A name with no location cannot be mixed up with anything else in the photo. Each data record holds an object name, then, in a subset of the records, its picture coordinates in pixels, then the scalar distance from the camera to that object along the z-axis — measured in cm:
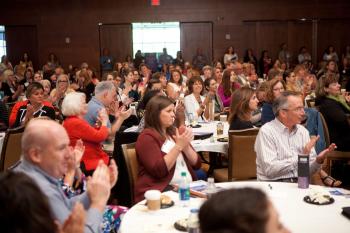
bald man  250
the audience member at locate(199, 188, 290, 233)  158
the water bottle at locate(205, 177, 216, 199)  335
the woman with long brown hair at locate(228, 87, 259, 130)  533
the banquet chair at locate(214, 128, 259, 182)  486
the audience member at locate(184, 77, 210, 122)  724
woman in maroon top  381
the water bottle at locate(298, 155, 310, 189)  348
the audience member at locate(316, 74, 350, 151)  608
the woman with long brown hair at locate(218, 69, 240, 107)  891
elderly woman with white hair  490
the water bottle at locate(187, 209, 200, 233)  261
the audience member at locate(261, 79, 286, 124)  610
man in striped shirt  400
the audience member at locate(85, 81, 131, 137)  564
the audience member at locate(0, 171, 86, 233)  168
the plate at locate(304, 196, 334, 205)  314
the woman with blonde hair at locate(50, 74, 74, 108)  816
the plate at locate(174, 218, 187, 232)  277
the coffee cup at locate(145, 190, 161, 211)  310
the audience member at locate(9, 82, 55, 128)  633
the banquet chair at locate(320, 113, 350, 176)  604
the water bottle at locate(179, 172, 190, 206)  324
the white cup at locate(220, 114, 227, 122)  696
